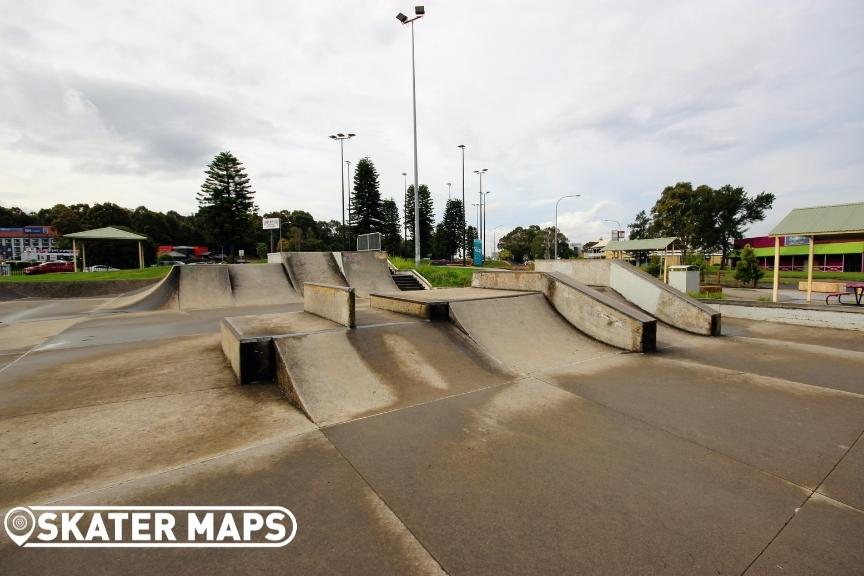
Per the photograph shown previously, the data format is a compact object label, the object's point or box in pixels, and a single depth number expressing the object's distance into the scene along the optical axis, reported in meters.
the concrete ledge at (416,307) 6.97
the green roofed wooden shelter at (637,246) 40.91
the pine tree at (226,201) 44.81
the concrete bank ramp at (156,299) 13.00
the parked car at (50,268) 32.94
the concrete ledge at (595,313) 6.94
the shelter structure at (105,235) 25.83
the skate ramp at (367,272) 16.61
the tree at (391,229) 68.69
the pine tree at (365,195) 55.31
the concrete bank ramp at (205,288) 13.62
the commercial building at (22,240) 75.19
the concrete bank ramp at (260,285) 14.22
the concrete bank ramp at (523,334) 6.29
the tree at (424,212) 70.94
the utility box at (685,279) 15.91
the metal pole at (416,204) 20.22
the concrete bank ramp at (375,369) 4.44
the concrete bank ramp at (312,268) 16.47
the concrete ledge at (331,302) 6.07
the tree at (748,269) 23.92
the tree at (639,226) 97.25
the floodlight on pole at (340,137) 35.86
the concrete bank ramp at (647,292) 8.62
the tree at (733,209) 46.44
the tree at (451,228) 79.88
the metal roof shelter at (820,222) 11.66
